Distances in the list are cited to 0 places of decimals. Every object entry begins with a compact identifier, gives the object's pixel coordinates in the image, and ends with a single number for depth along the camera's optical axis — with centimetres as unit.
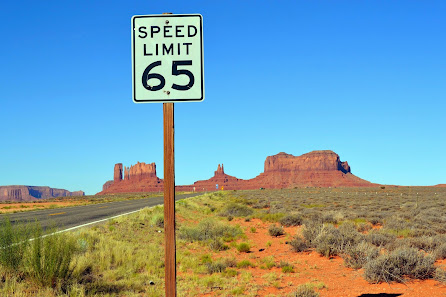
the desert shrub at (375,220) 1925
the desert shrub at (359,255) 955
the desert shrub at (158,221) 1589
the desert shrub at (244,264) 1044
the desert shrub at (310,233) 1275
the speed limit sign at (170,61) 338
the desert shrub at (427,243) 1177
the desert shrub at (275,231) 1597
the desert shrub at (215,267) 973
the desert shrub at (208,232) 1445
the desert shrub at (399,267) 832
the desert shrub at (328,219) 1838
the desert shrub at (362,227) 1651
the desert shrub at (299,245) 1240
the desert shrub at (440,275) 805
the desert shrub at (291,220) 1903
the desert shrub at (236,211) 2443
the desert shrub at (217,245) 1294
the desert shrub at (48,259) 648
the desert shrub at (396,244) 1113
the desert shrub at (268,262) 1037
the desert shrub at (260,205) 3272
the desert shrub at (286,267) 983
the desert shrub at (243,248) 1255
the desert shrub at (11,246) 671
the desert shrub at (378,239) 1189
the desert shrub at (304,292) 717
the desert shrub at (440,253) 1073
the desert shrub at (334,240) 1153
